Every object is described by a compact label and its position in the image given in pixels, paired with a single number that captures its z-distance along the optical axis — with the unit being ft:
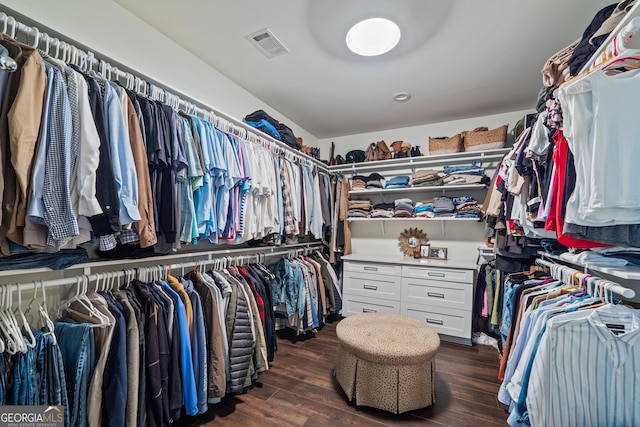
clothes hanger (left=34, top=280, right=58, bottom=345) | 3.51
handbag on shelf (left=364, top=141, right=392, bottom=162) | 11.15
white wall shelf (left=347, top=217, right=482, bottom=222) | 9.29
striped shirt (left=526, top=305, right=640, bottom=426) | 3.13
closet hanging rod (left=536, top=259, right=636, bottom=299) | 3.05
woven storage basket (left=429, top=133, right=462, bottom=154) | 9.74
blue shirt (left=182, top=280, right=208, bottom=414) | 5.01
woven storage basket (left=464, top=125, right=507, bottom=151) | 9.02
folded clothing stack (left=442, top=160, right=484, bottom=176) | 9.53
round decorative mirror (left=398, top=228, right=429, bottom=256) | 10.82
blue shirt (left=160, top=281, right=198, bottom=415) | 4.77
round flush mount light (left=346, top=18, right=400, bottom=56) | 5.63
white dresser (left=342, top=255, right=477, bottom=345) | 8.57
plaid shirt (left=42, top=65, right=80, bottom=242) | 3.14
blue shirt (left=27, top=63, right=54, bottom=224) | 3.02
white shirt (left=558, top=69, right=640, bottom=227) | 2.80
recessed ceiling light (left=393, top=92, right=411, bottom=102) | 8.56
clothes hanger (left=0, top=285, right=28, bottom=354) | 3.26
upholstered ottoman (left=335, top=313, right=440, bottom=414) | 5.19
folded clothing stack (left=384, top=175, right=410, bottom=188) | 10.65
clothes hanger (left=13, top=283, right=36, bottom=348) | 3.35
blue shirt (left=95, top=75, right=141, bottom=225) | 3.72
